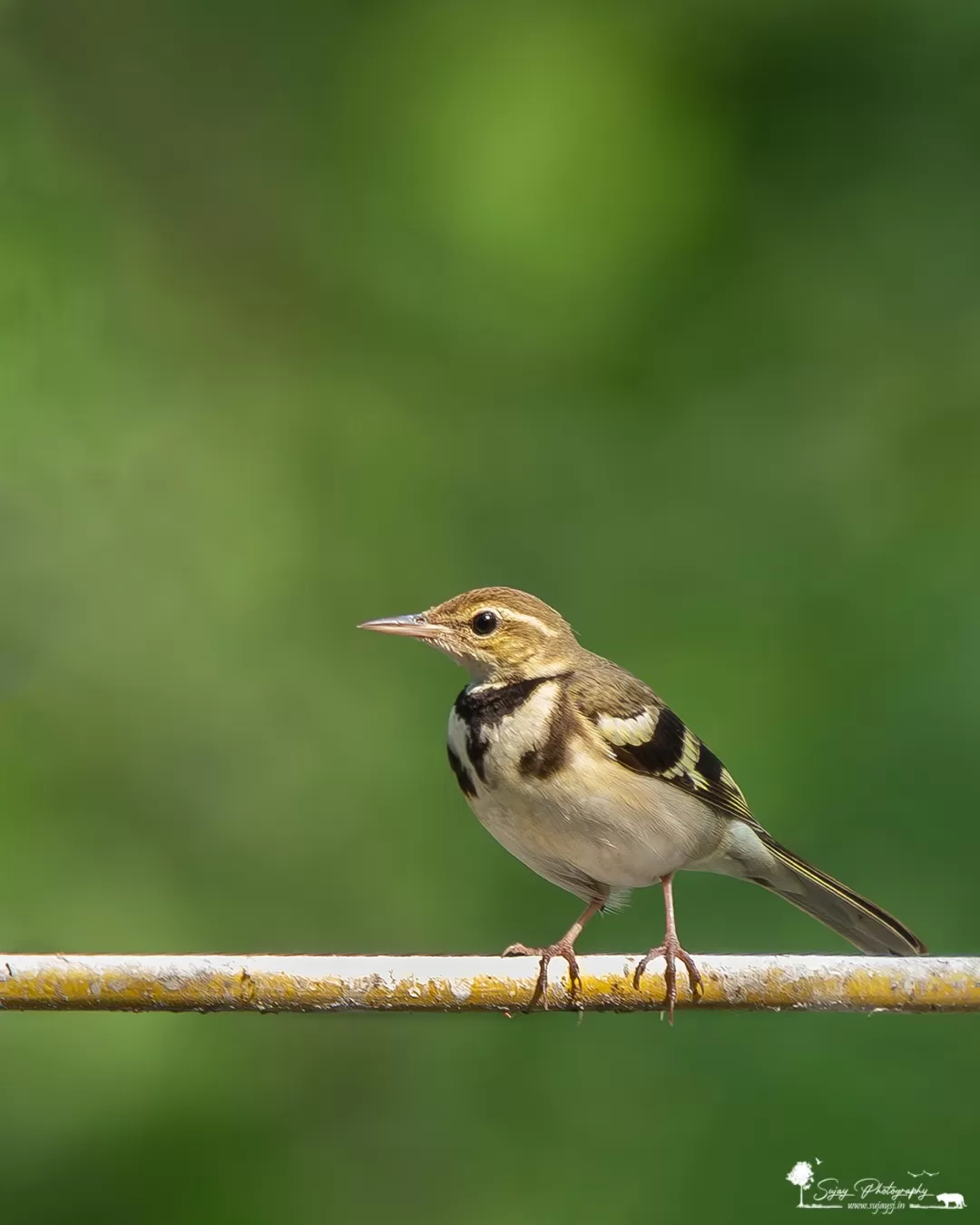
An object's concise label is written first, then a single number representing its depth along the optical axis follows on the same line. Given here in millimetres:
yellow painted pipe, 7687
